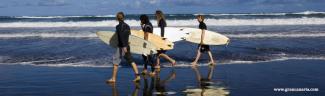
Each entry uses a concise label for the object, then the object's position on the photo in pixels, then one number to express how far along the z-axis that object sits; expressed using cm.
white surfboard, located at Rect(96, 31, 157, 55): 1218
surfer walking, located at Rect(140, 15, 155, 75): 1181
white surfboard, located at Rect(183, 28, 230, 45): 1551
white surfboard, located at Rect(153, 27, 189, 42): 1572
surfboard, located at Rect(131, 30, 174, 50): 1272
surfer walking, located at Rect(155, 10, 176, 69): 1269
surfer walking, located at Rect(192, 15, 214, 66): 1359
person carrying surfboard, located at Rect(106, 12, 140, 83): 1057
